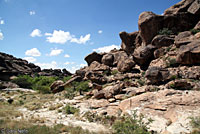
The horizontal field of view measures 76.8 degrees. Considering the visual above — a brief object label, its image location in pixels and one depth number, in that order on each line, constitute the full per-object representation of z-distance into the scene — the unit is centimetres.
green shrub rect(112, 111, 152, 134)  548
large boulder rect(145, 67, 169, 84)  1371
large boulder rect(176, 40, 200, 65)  1478
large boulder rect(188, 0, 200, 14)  2464
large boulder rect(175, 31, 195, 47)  1805
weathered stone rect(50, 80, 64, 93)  2577
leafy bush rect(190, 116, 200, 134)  498
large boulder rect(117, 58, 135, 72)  2378
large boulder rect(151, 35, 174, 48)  2239
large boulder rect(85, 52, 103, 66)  3919
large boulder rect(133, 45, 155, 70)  2314
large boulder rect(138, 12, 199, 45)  2564
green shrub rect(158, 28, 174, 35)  2456
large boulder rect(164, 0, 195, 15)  2777
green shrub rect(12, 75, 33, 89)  3876
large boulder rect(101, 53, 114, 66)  3359
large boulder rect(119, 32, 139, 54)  3572
